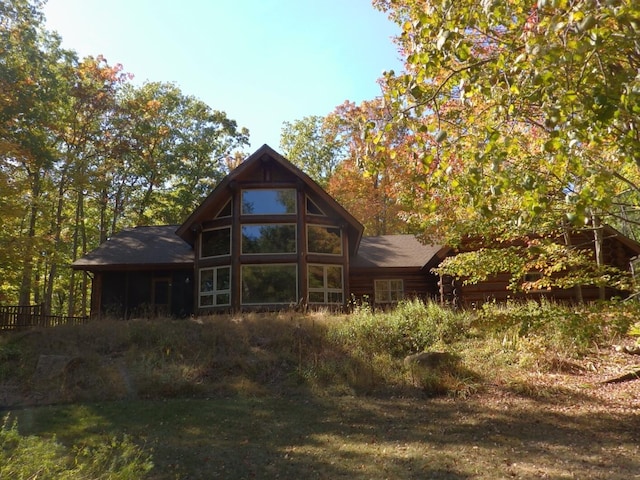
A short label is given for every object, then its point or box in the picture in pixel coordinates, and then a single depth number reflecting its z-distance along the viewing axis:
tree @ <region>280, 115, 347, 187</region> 41.22
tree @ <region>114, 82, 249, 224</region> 34.38
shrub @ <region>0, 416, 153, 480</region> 3.57
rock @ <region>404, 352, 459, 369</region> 11.83
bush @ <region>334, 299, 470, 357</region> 13.55
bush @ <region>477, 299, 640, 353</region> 7.63
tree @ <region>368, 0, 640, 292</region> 3.66
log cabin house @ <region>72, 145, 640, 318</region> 20.66
